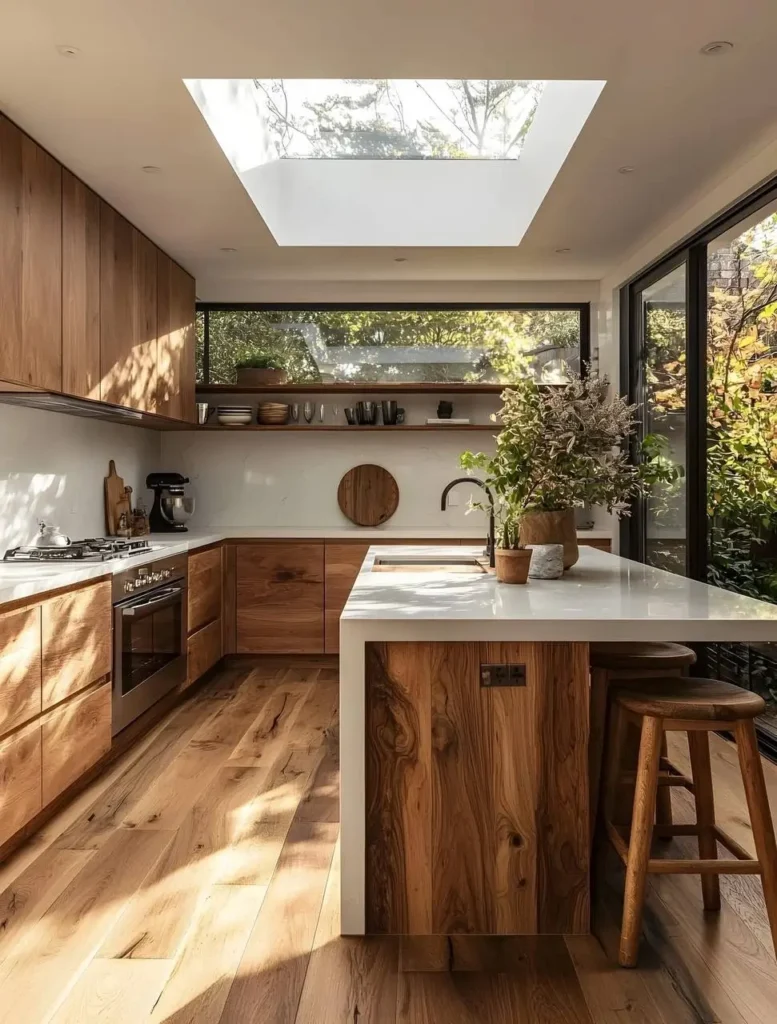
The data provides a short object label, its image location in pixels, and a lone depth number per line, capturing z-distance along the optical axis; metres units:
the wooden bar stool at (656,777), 1.92
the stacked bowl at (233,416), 5.73
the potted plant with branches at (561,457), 2.71
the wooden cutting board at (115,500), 4.86
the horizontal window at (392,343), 5.86
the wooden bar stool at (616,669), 2.28
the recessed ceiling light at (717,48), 2.56
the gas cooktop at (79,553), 3.43
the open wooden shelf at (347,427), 5.67
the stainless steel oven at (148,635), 3.48
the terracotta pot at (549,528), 2.92
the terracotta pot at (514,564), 2.66
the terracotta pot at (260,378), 5.70
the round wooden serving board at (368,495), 5.98
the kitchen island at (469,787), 2.06
